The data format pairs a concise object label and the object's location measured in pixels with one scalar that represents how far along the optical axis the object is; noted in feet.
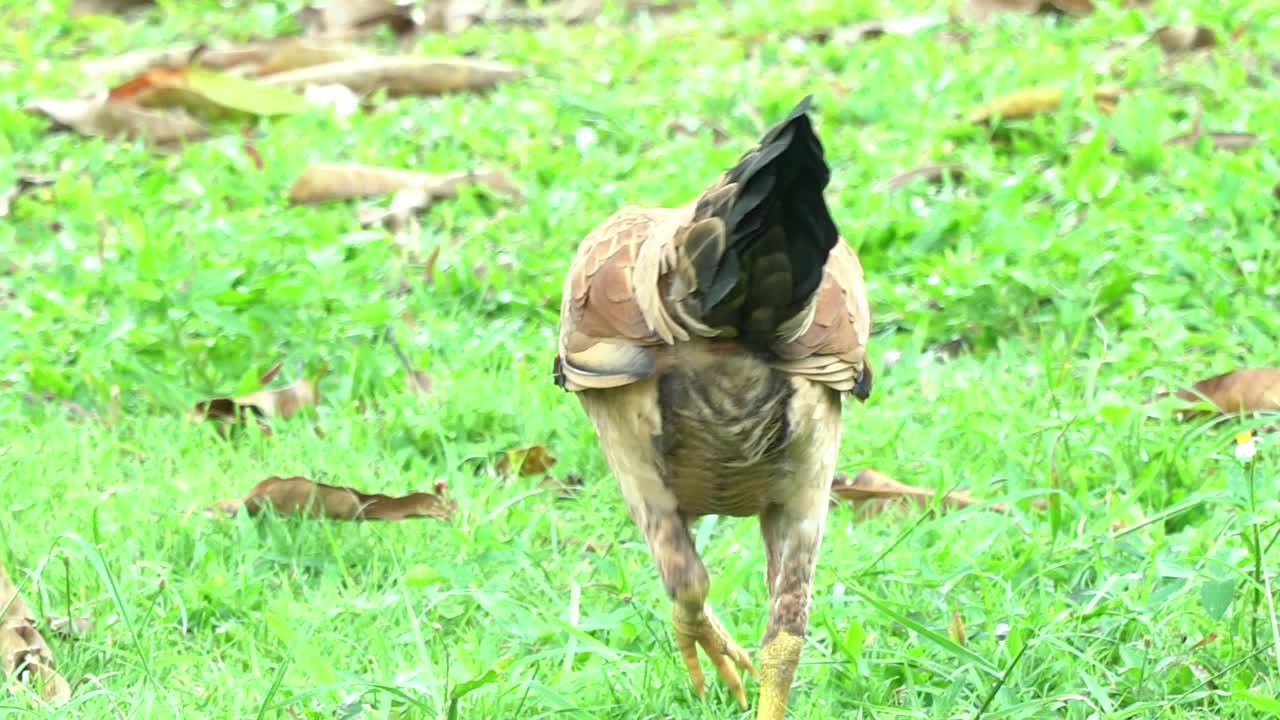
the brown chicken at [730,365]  21.08
